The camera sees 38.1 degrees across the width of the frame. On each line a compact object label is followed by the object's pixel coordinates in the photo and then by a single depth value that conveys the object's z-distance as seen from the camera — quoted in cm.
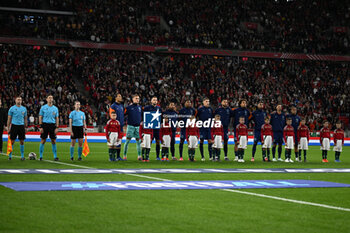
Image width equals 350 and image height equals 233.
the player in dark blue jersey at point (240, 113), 1955
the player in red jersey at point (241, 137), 1895
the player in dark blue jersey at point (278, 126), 2012
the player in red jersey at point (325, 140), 2042
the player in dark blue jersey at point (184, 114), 1908
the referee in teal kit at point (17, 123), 1750
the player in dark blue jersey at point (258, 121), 1989
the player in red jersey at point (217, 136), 1875
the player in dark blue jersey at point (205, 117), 1914
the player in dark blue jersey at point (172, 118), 1883
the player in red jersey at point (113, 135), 1767
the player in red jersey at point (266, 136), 1980
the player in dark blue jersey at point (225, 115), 1945
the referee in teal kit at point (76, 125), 1758
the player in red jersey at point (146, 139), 1808
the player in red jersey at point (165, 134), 1850
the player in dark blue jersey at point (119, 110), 1825
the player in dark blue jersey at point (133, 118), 1822
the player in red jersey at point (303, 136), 2012
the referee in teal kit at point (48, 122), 1736
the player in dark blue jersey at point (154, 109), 1853
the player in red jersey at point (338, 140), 2053
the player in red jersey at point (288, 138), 1977
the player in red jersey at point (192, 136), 1872
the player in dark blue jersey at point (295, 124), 2044
